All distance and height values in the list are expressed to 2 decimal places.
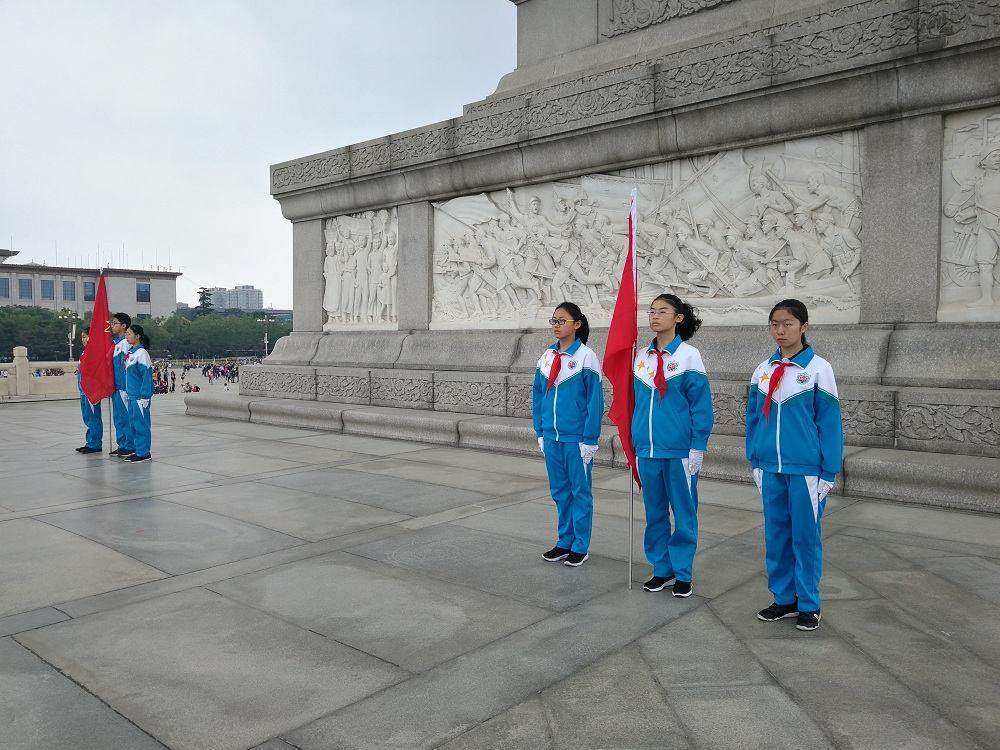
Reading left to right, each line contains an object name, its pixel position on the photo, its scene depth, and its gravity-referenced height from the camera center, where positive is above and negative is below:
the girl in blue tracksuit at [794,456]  3.68 -0.54
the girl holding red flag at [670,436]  4.11 -0.49
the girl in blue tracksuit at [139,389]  8.69 -0.52
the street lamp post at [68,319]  74.15 +2.46
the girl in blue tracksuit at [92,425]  9.48 -1.00
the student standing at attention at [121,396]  9.01 -0.61
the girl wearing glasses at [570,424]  4.66 -0.49
